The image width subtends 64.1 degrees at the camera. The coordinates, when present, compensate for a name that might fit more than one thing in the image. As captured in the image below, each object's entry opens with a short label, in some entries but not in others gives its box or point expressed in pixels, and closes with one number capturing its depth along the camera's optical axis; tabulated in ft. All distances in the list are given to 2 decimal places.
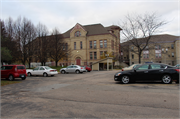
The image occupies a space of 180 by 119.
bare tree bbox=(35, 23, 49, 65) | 114.59
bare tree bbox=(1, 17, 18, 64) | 91.04
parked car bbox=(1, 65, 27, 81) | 50.37
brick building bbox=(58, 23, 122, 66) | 165.48
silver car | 85.08
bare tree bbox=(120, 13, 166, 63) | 72.63
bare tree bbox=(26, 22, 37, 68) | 103.65
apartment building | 192.65
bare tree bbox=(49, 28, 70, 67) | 129.27
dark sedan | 33.76
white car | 66.97
